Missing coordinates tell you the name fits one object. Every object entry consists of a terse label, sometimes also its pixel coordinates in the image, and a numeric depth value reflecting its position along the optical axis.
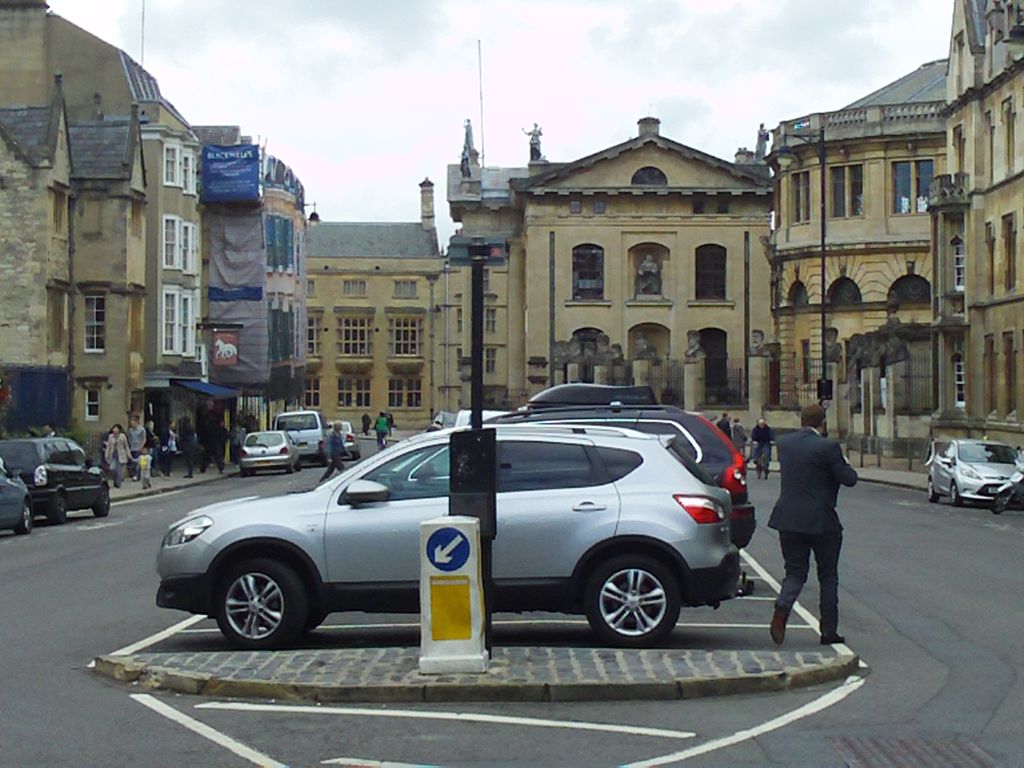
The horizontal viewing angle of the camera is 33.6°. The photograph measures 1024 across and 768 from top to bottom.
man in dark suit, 12.54
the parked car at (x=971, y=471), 34.22
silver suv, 12.49
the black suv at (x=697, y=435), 17.08
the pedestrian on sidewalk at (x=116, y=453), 43.06
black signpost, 11.25
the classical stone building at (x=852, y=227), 68.44
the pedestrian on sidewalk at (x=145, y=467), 42.41
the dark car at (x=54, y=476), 30.16
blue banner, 62.00
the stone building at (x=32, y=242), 47.72
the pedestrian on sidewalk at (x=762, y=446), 45.66
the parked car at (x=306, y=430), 57.69
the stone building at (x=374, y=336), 111.62
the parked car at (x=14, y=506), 27.14
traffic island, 10.38
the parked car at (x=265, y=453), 50.72
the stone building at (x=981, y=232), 47.65
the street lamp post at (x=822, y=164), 53.25
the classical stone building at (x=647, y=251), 84.38
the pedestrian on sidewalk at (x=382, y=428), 67.15
